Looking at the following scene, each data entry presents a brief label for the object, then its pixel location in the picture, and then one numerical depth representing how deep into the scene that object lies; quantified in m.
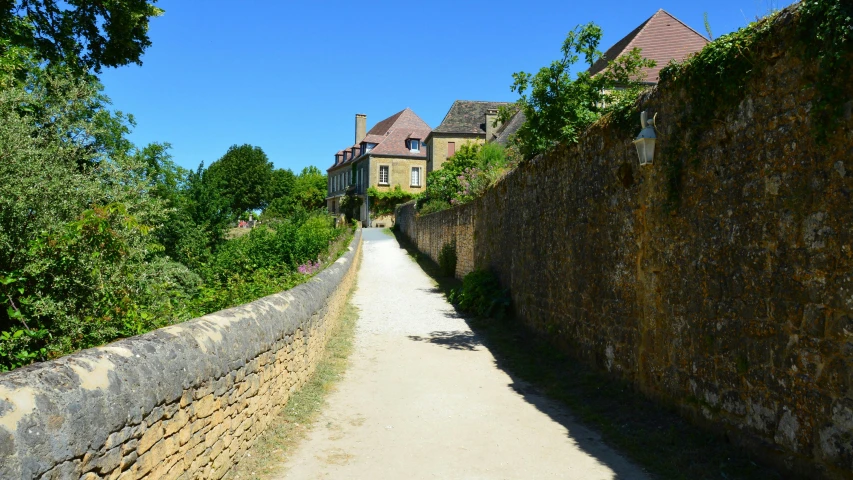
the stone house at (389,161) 52.59
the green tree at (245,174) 61.06
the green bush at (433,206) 28.83
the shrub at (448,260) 20.44
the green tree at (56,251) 5.52
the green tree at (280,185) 62.76
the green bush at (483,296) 12.70
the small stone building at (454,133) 47.09
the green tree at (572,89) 9.09
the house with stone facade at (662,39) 22.78
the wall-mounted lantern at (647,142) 5.95
